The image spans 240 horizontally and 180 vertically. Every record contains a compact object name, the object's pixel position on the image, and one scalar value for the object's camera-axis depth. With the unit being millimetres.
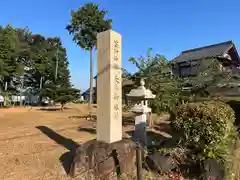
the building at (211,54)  16389
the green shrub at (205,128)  3045
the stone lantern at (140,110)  4846
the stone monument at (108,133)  3196
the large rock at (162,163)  3262
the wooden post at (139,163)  2440
